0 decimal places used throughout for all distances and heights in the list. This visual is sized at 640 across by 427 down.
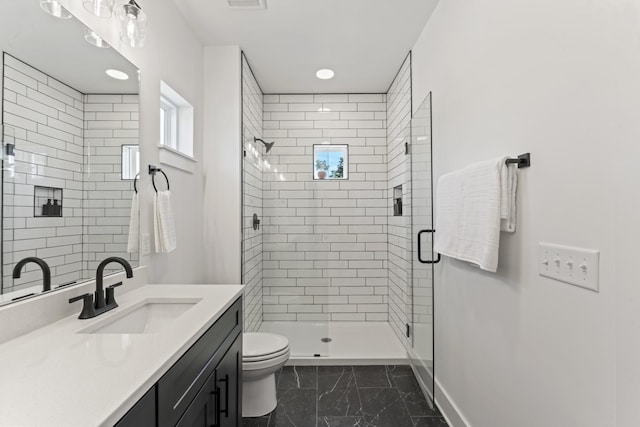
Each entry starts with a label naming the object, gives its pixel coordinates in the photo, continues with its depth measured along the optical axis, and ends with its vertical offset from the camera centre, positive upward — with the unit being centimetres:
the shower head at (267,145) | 305 +66
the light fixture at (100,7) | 124 +80
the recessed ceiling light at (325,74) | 304 +135
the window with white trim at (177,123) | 220 +64
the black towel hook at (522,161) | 120 +21
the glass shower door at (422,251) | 209 -25
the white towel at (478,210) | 127 +2
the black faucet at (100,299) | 119 -33
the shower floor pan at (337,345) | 272 -121
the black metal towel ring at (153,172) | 177 +23
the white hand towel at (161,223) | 176 -6
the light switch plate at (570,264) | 92 -15
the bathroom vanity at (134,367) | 64 -39
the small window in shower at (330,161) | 362 +59
